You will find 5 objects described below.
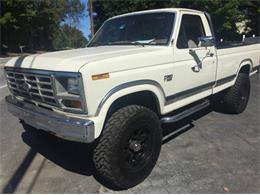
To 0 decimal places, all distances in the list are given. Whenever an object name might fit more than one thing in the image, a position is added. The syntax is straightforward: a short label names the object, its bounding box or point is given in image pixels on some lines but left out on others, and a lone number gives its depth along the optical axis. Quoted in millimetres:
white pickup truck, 2065
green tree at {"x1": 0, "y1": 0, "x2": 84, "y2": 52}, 24036
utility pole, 14255
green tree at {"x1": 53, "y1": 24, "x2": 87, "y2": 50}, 43607
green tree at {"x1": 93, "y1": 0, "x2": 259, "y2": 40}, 17566
